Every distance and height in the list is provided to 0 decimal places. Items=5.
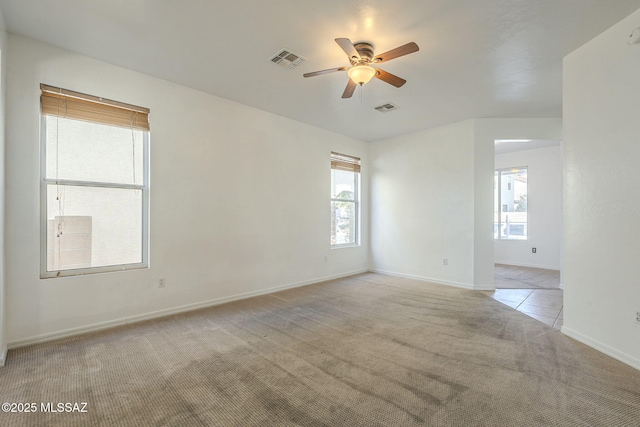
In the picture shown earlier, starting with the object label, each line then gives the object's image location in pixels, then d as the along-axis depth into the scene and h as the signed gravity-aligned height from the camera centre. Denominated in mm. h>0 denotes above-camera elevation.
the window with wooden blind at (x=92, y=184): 2910 +313
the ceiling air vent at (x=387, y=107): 4352 +1640
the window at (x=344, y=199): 5949 +301
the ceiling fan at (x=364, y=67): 2566 +1362
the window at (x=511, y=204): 7426 +241
